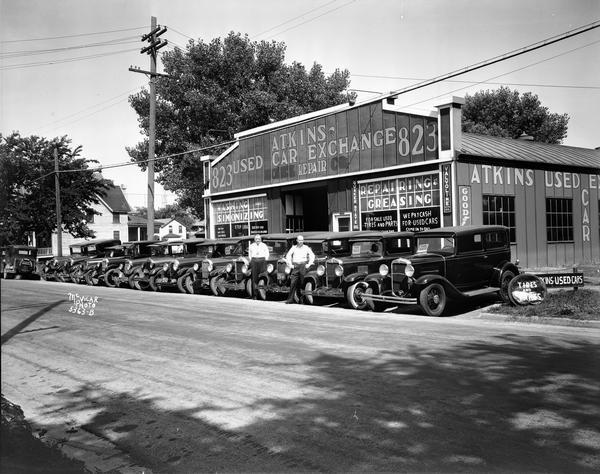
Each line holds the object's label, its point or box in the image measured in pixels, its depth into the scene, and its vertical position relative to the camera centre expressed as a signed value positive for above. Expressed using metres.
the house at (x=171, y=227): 94.94 +3.56
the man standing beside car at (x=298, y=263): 13.50 -0.51
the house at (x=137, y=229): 61.68 +2.19
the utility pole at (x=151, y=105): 23.80 +6.64
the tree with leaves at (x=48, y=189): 29.81 +3.77
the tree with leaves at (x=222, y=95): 34.34 +10.10
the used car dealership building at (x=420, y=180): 17.53 +2.26
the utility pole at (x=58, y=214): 30.59 +2.02
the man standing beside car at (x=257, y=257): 14.90 -0.38
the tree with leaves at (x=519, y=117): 44.68 +10.13
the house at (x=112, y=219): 54.72 +3.08
